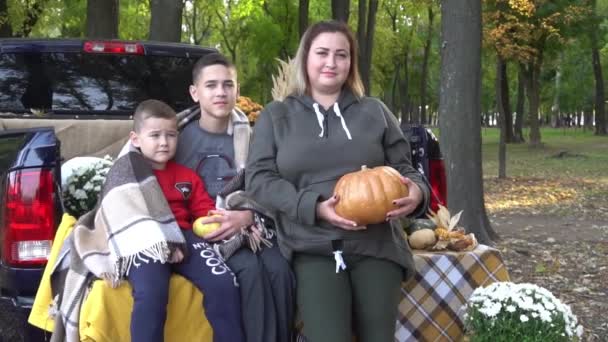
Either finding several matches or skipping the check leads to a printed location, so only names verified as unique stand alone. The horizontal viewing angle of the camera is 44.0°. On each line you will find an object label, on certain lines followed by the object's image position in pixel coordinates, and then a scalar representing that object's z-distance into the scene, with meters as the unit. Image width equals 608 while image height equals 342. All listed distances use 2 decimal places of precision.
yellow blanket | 2.96
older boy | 3.20
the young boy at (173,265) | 2.92
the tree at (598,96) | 40.38
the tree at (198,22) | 33.16
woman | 3.06
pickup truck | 3.17
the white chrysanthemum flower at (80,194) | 3.62
